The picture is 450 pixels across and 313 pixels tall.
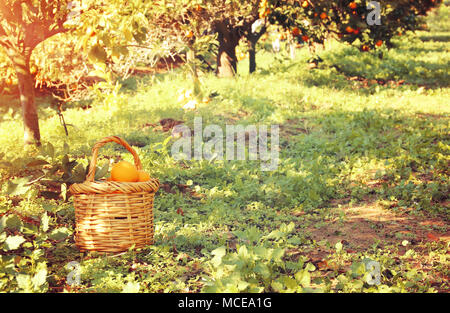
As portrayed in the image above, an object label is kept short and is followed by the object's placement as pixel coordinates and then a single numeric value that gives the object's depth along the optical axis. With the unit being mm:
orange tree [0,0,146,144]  6145
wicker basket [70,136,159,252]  5973
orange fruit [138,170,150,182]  6617
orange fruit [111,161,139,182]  6402
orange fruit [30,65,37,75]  12051
